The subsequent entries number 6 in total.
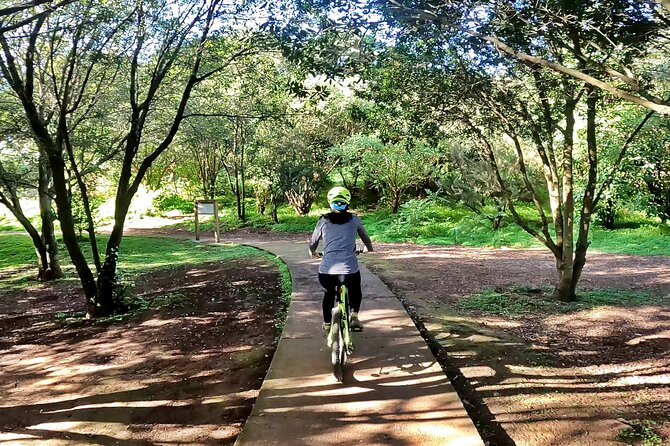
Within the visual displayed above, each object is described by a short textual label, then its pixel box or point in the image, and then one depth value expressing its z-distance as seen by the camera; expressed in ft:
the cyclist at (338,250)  15.52
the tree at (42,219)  37.73
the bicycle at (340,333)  13.96
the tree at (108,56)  22.77
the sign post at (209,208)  60.39
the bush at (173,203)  96.45
